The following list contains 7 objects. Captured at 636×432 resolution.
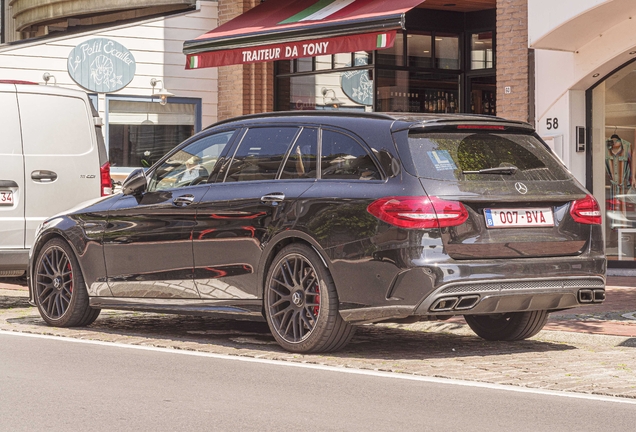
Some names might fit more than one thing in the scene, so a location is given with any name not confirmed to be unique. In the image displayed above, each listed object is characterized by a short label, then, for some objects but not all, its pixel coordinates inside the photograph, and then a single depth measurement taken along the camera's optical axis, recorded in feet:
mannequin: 53.47
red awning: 54.70
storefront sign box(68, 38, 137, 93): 69.26
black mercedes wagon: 25.70
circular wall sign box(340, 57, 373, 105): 65.00
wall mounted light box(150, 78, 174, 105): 69.92
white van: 37.22
